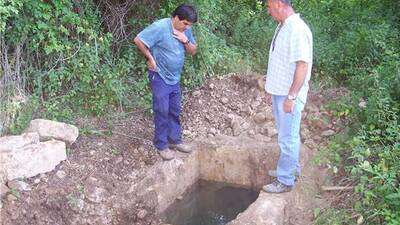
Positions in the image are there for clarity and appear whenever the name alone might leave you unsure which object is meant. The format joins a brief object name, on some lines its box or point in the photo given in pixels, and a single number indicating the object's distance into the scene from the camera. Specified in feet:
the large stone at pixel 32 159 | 14.05
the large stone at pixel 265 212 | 13.74
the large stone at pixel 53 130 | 15.14
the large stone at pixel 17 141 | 14.14
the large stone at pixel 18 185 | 13.99
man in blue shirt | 15.15
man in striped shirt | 12.75
